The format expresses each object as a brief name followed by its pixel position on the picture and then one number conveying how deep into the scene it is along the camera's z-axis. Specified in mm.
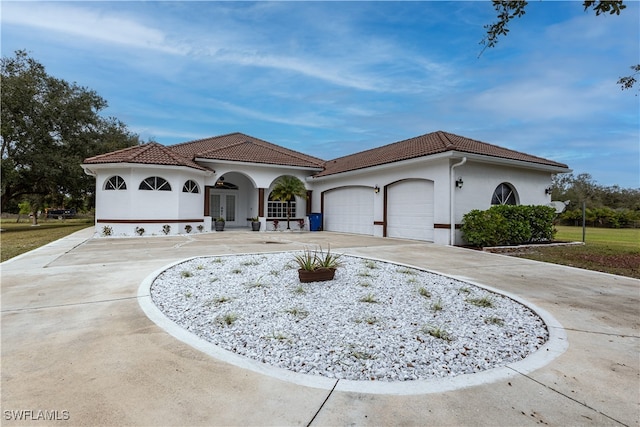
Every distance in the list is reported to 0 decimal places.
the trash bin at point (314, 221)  19125
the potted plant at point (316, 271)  5402
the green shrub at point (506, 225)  10938
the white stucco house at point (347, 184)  12336
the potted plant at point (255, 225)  18266
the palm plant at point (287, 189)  17703
